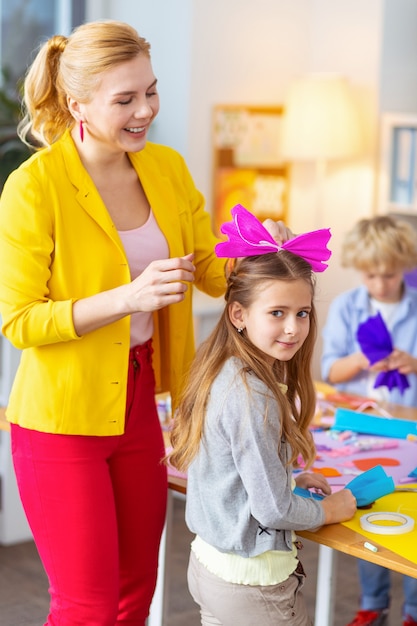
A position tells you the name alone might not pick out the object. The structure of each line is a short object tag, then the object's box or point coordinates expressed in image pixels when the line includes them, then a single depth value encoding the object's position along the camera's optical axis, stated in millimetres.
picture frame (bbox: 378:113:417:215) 4027
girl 1825
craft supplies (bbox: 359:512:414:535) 1905
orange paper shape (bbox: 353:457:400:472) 2311
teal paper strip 2561
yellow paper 1836
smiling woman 1897
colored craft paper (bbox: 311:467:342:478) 2248
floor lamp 4074
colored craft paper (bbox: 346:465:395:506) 2035
